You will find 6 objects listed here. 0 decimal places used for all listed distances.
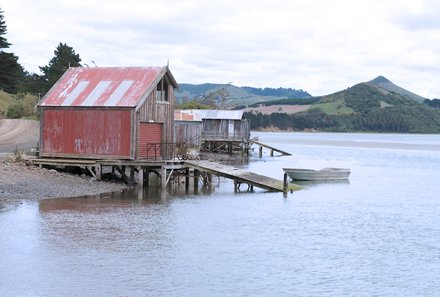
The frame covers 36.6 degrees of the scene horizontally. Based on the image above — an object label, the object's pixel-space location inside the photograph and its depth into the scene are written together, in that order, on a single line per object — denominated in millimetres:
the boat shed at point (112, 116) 36688
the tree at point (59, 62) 74875
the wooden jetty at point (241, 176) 36812
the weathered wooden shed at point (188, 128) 63844
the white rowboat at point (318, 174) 47406
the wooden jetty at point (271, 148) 85481
